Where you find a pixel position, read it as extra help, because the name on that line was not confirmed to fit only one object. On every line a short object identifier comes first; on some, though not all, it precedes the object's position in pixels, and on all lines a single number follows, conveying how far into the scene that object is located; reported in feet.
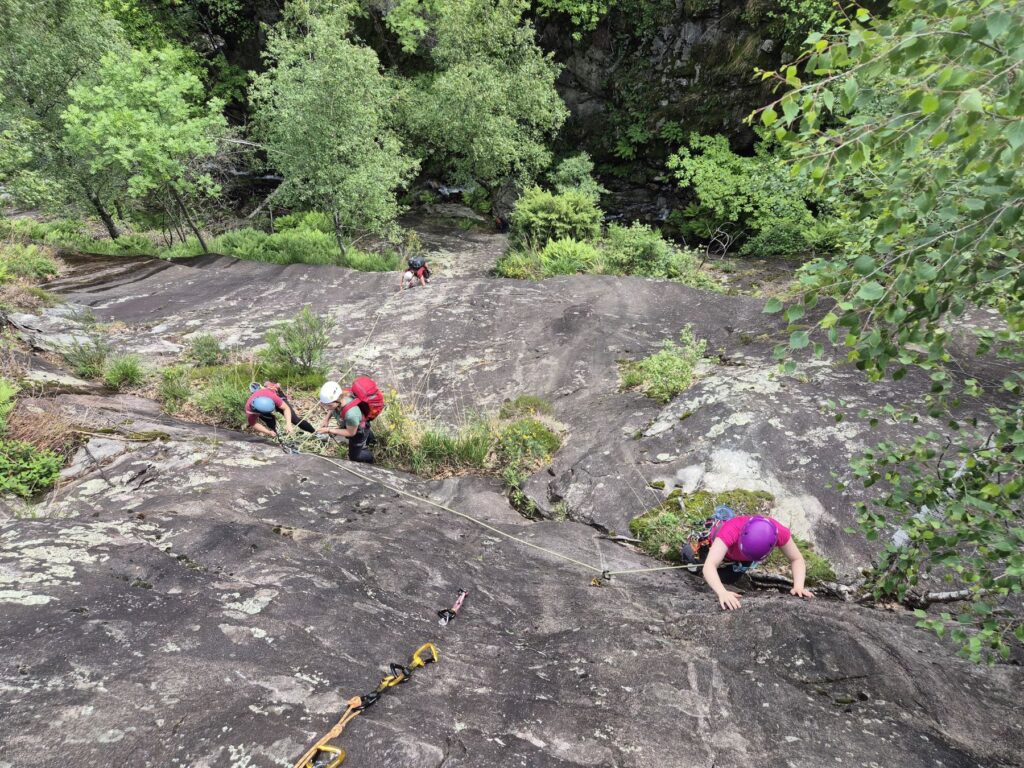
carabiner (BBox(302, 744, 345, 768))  6.77
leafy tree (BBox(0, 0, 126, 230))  46.55
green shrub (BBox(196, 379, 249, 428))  24.40
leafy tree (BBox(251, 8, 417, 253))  40.14
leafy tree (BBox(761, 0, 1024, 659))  4.49
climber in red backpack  21.68
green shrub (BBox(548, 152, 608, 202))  59.98
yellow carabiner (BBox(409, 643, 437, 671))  9.21
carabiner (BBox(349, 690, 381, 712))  7.83
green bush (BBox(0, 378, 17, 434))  16.03
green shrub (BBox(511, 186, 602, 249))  49.42
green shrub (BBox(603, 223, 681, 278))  44.34
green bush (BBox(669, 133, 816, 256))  50.67
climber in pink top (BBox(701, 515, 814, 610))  12.28
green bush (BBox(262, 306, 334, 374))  28.94
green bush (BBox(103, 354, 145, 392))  25.36
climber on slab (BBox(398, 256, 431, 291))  38.91
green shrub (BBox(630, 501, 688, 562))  15.97
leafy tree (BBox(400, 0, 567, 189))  53.62
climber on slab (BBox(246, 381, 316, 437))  21.79
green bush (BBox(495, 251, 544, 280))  44.75
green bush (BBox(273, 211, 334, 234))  59.62
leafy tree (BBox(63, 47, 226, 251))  38.93
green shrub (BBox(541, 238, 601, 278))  42.83
